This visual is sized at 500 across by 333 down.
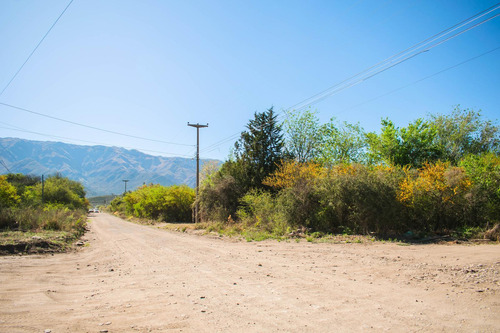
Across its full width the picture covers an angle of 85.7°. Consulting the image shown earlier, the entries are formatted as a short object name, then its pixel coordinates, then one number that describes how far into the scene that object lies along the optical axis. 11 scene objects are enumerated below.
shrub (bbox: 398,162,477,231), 12.94
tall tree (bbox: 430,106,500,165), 31.44
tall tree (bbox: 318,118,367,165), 34.38
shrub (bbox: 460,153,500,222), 12.44
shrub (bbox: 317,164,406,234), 13.70
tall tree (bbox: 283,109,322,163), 34.72
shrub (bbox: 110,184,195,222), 36.38
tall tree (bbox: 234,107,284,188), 25.42
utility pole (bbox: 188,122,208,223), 30.18
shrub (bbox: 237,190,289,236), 17.11
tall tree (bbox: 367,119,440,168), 24.31
